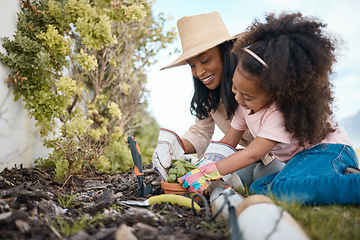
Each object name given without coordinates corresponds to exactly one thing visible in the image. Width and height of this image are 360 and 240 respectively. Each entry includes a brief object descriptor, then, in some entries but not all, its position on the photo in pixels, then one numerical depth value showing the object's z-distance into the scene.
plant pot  2.08
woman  2.33
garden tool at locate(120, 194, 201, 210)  1.80
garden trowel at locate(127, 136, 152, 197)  2.17
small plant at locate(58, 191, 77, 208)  1.81
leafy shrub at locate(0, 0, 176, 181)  2.80
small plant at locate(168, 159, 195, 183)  2.14
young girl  1.77
